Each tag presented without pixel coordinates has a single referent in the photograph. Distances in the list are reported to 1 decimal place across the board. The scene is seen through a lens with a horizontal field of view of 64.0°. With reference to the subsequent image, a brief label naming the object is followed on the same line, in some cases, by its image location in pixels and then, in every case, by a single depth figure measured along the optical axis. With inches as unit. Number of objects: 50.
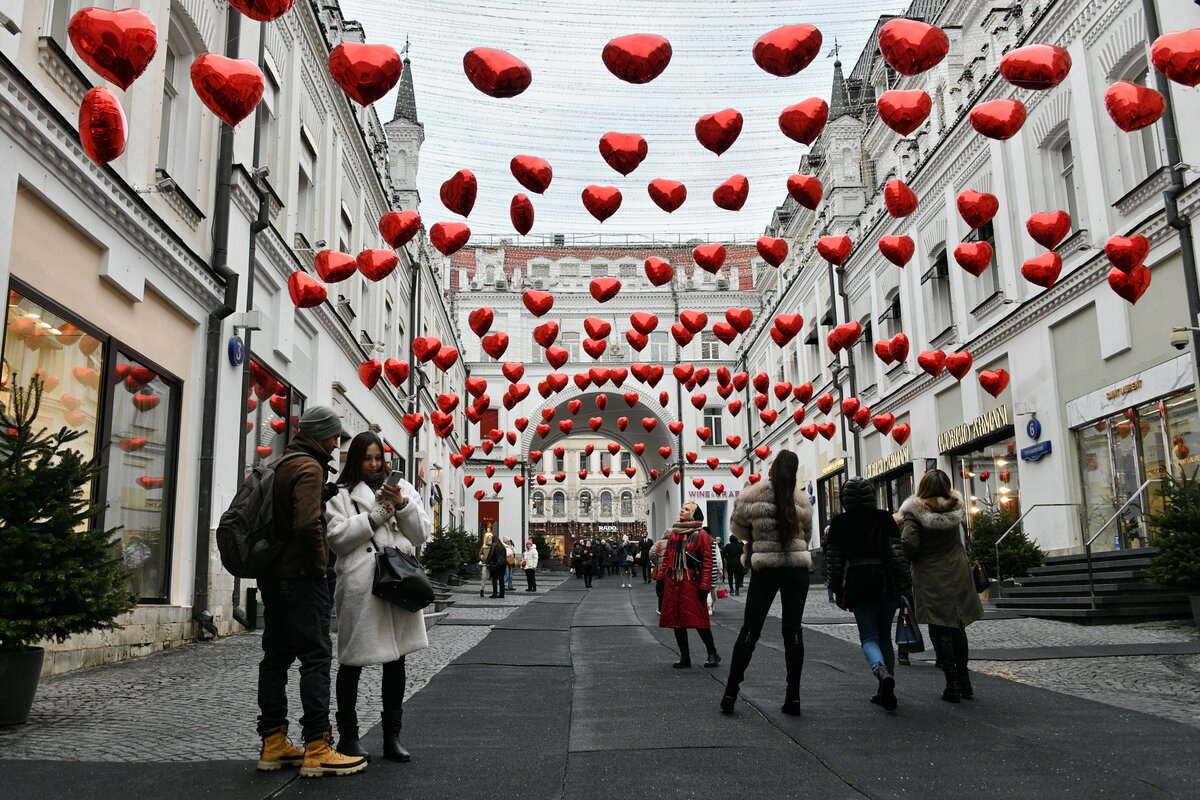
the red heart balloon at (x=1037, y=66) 350.3
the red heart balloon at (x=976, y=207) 497.0
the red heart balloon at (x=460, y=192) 457.7
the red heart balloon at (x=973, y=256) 562.9
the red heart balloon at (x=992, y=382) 701.9
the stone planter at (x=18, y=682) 227.0
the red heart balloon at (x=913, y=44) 348.2
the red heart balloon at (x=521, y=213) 512.1
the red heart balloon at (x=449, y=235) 527.5
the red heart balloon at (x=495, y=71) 339.3
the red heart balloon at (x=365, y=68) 325.1
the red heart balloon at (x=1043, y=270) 540.1
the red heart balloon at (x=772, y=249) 618.2
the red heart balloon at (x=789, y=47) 342.3
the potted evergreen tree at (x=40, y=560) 228.4
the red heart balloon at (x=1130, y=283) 462.9
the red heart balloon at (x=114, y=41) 260.5
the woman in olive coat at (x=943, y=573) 271.4
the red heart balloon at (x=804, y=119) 418.3
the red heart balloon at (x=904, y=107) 390.0
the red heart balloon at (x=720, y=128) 416.2
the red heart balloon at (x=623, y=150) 439.2
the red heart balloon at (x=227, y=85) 314.2
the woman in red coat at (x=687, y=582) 367.2
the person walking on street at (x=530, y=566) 1075.3
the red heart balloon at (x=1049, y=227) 489.1
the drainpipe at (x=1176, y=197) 493.4
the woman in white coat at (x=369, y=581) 186.9
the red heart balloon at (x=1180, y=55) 321.4
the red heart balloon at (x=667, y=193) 495.8
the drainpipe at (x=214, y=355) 451.2
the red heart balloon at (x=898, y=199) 539.1
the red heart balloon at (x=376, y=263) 578.2
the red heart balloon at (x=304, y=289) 535.2
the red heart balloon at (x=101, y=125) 277.6
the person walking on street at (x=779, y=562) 245.8
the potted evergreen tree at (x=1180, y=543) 426.9
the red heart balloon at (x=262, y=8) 284.2
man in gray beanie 179.5
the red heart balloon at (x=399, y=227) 511.2
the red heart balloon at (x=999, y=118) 403.5
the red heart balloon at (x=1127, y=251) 466.3
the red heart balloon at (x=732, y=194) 494.6
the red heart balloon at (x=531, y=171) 462.3
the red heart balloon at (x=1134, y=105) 362.9
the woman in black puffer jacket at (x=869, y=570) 260.1
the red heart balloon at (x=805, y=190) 502.3
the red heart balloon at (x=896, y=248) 600.1
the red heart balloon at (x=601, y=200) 509.0
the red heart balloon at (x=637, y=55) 350.0
